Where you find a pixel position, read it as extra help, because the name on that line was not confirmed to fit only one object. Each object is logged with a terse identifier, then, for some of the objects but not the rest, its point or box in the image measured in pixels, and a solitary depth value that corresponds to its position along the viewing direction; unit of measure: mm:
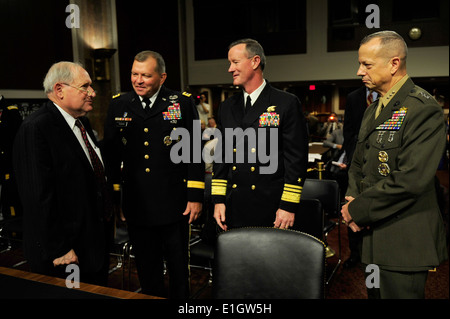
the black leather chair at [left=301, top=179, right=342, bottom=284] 3049
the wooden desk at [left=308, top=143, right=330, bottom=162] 4998
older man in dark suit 1659
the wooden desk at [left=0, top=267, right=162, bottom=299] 1188
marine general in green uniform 1505
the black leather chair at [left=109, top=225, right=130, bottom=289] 2834
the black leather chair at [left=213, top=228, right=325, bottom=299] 1327
